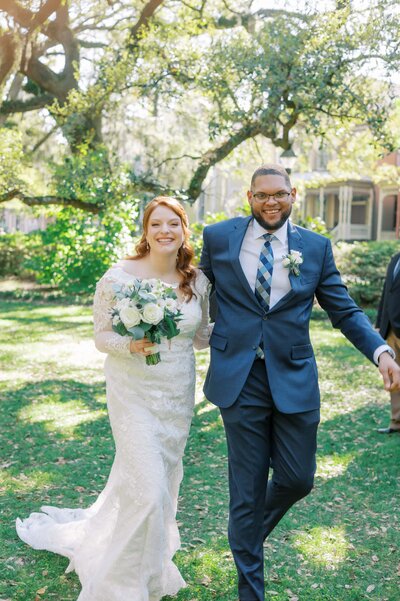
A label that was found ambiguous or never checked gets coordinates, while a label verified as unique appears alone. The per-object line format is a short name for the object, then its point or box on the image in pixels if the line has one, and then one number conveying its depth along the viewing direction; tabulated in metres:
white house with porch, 33.78
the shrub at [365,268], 17.94
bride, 3.99
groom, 3.89
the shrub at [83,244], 19.47
